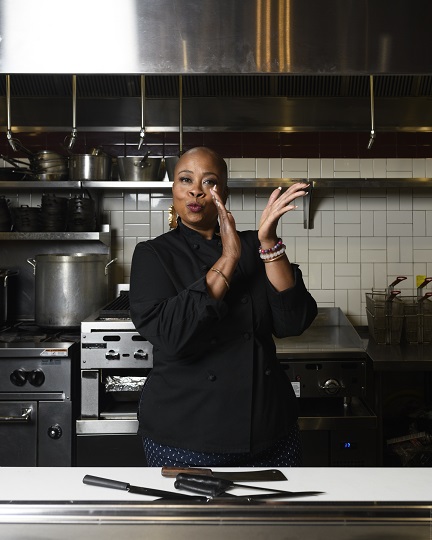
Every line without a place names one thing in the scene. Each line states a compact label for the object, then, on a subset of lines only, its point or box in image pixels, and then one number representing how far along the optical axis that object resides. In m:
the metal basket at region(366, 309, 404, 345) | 4.07
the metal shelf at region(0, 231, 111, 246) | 4.03
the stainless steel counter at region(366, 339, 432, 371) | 3.52
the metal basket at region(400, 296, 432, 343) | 4.11
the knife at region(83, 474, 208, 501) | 1.40
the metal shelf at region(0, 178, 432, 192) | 4.00
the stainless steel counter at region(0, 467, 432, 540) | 1.28
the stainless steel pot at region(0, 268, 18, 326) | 4.07
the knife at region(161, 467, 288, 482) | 1.53
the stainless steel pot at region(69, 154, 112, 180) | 4.05
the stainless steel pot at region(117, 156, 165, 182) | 4.07
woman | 1.97
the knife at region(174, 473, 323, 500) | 1.39
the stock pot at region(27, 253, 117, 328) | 3.90
